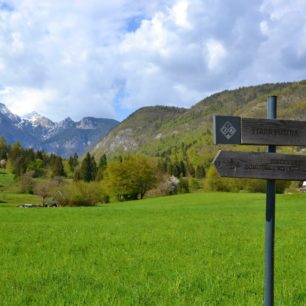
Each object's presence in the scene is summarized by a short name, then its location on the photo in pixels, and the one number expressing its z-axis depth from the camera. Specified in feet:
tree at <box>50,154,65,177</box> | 602.03
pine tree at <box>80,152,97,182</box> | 574.56
